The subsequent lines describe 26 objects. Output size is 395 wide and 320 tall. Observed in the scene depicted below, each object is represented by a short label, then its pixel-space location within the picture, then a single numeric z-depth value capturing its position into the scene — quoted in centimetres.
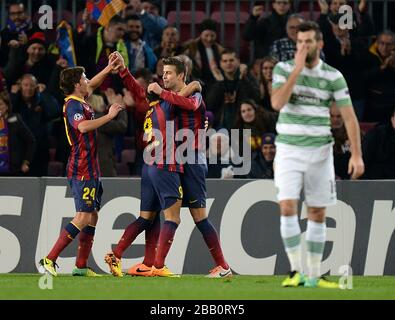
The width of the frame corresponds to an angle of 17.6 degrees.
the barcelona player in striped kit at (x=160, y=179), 1245
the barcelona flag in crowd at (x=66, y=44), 1716
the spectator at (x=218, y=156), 1563
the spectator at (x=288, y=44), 1698
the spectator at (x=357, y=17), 1738
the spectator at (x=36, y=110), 1628
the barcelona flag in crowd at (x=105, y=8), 1744
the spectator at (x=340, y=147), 1591
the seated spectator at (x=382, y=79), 1745
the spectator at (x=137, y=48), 1708
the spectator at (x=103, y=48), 1697
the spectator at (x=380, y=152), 1566
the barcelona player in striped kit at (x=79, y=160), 1256
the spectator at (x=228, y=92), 1686
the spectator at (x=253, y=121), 1614
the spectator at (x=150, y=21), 1773
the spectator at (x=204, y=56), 1722
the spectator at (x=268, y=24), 1752
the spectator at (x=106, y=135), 1586
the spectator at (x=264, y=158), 1552
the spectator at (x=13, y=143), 1587
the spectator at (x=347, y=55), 1744
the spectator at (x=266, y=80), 1689
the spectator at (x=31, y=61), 1705
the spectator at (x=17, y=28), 1723
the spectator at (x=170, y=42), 1709
